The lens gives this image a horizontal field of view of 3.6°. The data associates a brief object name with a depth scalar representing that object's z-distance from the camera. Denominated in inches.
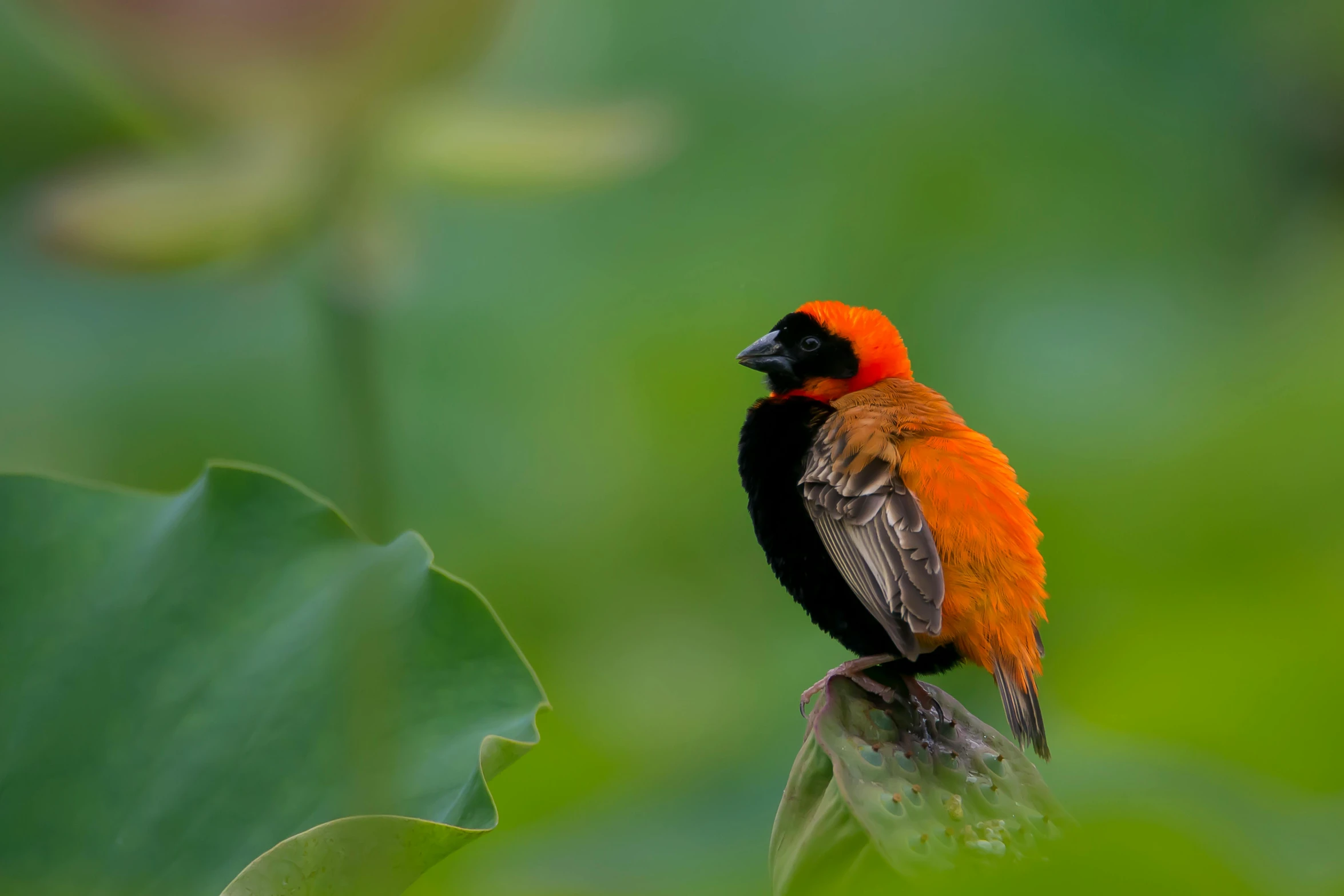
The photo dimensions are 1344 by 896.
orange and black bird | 170.6
